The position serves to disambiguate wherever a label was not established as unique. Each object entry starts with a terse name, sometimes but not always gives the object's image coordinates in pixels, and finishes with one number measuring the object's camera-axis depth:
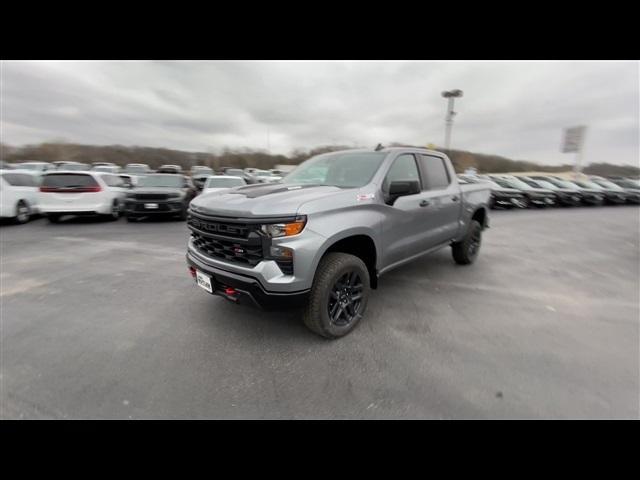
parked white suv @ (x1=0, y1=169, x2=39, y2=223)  8.09
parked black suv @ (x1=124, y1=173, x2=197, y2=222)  8.86
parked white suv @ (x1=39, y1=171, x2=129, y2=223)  8.17
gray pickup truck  2.49
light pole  23.18
